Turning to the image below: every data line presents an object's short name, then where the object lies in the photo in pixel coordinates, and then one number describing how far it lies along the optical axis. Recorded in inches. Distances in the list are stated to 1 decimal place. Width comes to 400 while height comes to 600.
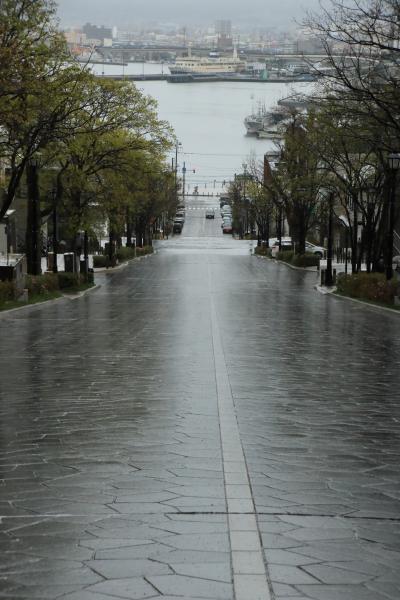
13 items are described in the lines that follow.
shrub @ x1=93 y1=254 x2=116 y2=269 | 2650.1
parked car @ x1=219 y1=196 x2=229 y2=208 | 7060.0
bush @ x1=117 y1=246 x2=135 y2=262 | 2885.3
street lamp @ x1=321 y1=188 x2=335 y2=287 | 1856.5
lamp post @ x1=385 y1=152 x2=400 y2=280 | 1325.8
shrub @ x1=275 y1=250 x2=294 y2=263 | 2893.7
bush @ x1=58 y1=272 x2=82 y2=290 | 1678.2
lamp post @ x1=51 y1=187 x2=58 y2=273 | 1710.3
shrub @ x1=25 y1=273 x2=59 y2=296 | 1406.3
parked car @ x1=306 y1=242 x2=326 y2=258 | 3181.8
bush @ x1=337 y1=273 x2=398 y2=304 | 1322.6
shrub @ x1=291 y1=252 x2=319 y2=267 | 2635.3
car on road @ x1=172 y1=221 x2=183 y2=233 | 5595.5
